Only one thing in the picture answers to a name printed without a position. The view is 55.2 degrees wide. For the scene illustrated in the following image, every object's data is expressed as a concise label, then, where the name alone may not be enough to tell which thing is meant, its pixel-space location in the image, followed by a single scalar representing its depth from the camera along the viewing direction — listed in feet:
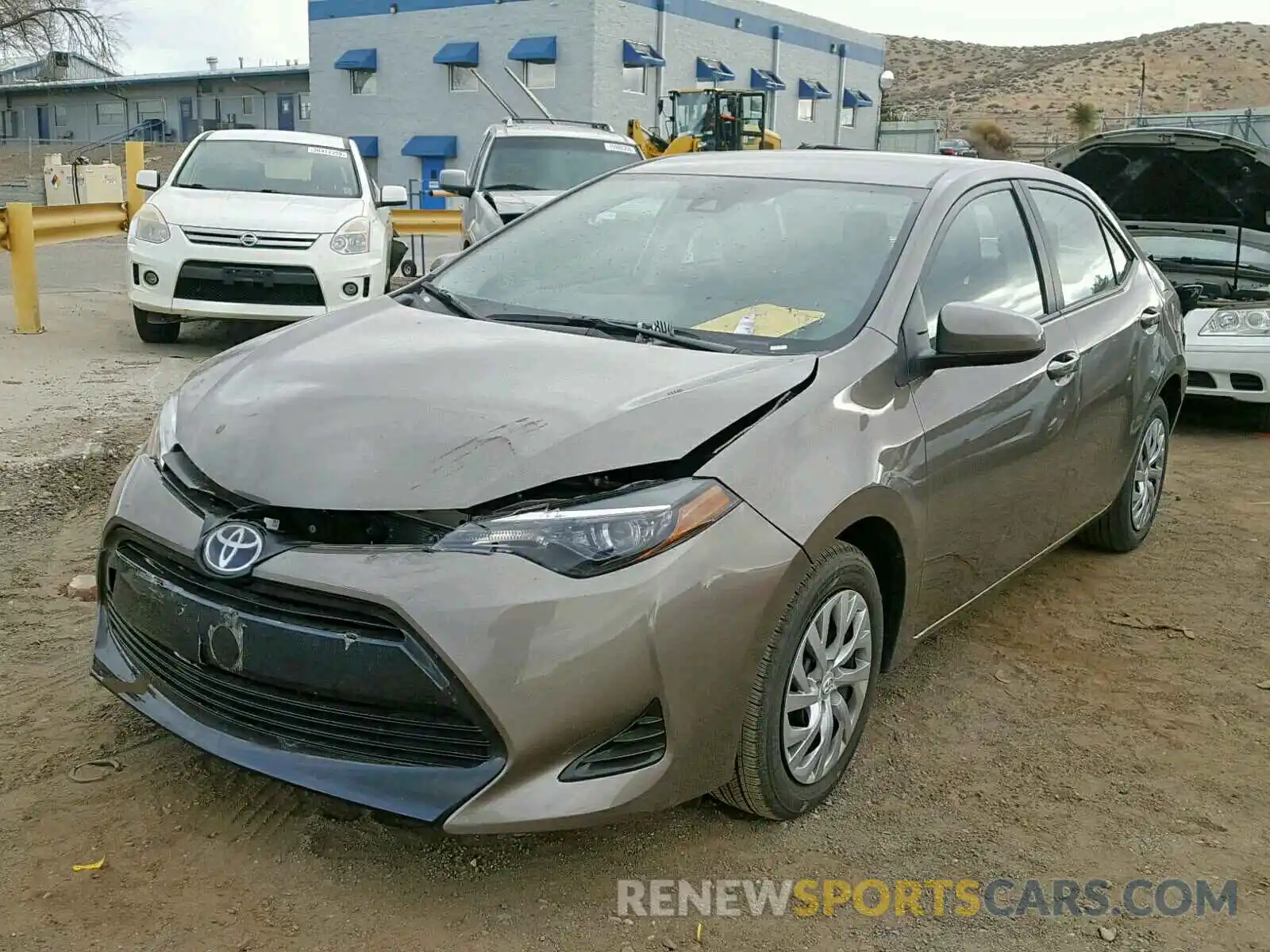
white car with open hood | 24.66
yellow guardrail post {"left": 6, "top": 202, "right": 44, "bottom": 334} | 31.27
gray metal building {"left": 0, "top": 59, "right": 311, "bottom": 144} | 155.02
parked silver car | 41.34
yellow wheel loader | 75.36
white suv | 28.81
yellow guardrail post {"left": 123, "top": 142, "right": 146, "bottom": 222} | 51.78
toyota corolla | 7.93
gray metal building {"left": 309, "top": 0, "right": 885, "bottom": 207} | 106.01
